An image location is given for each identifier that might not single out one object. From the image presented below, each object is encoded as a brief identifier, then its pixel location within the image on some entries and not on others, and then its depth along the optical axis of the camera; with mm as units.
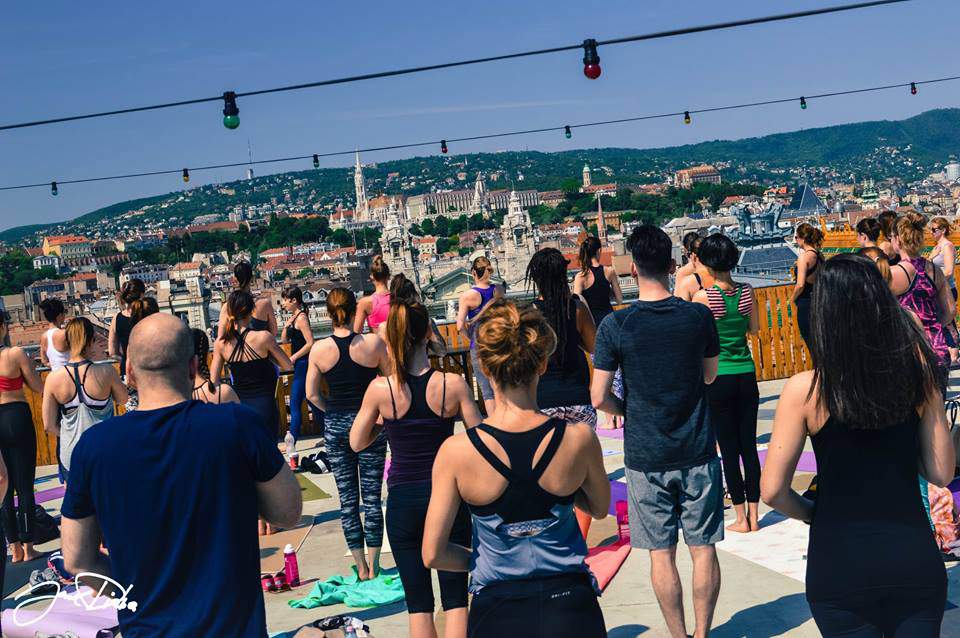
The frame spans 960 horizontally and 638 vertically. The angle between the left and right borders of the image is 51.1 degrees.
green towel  5137
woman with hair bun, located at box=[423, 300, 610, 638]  2619
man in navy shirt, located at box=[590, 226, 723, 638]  3900
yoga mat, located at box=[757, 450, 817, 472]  6992
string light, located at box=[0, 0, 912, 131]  7176
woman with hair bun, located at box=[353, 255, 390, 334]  7078
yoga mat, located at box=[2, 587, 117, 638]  4367
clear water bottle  8922
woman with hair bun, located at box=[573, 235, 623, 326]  7535
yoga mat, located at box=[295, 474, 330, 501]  7794
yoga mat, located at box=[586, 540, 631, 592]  5191
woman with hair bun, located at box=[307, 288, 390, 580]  5391
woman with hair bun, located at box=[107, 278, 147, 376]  7398
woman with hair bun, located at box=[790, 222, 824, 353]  6906
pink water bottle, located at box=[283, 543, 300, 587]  5504
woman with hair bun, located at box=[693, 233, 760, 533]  5355
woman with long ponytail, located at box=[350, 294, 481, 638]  3785
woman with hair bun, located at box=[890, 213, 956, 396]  5820
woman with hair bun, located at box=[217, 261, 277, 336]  6755
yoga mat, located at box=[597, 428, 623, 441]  9016
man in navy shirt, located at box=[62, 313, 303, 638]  2518
